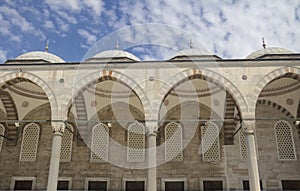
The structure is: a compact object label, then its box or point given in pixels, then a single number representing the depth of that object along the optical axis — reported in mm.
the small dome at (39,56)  14125
